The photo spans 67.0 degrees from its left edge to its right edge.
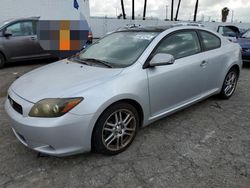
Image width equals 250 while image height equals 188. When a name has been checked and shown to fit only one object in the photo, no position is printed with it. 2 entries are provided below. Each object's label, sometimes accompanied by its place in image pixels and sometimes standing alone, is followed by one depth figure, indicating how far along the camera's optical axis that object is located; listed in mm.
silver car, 1890
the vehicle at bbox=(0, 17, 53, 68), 5870
